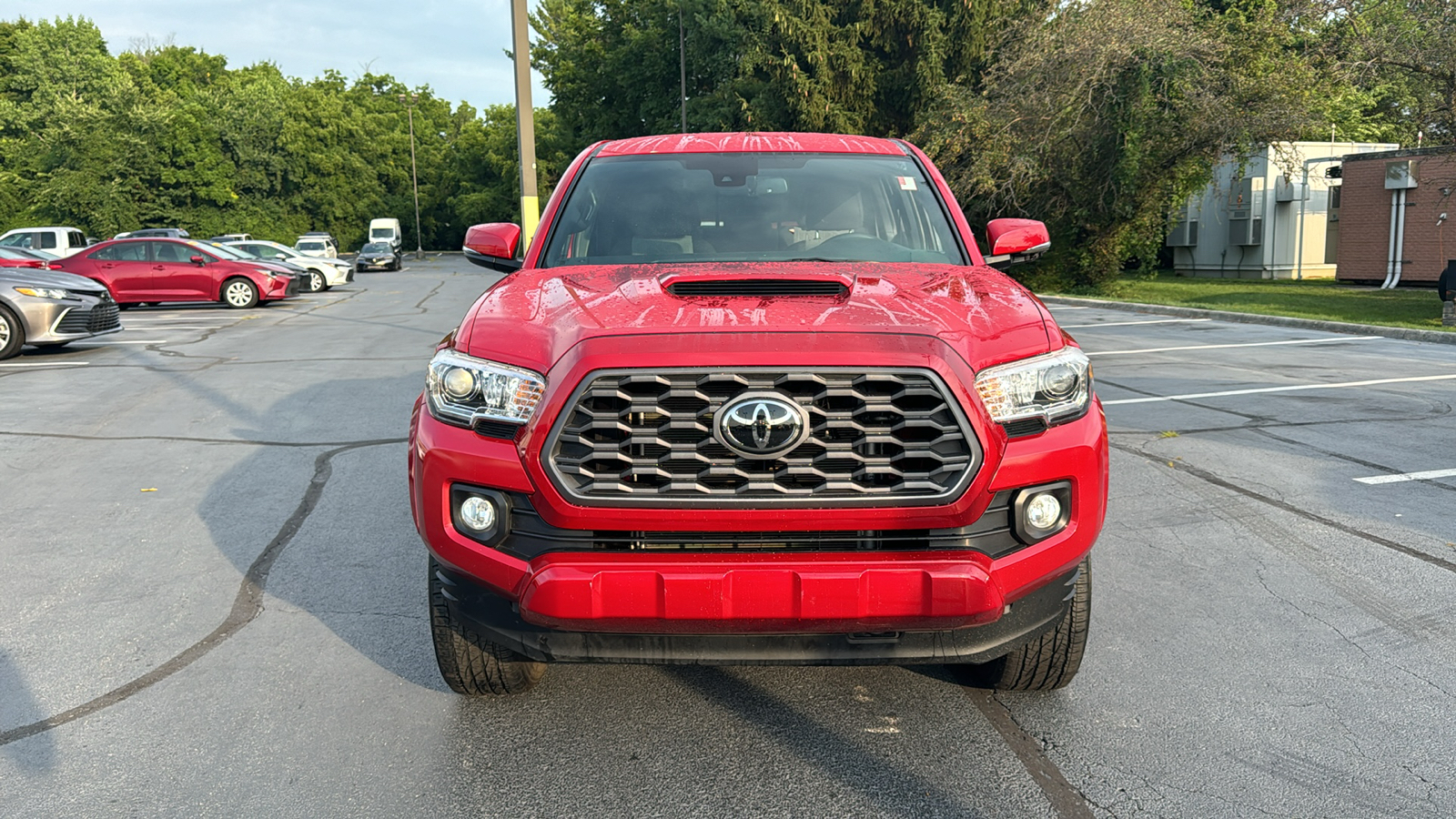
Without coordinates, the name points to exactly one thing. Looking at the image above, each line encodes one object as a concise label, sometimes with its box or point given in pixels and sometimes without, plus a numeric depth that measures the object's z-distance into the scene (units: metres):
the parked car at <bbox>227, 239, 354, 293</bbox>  30.44
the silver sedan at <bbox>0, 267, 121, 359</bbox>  13.14
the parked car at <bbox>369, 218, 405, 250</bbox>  61.08
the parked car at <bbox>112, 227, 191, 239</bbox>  39.42
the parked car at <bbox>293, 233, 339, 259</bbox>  39.16
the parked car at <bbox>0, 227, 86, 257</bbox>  32.66
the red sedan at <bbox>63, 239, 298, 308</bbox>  23.50
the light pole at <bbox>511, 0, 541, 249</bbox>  14.60
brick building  23.72
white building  28.62
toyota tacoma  2.85
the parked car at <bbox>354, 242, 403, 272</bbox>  47.91
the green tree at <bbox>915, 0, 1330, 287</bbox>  23.58
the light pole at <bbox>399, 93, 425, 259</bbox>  74.19
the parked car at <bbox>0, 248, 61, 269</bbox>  22.95
